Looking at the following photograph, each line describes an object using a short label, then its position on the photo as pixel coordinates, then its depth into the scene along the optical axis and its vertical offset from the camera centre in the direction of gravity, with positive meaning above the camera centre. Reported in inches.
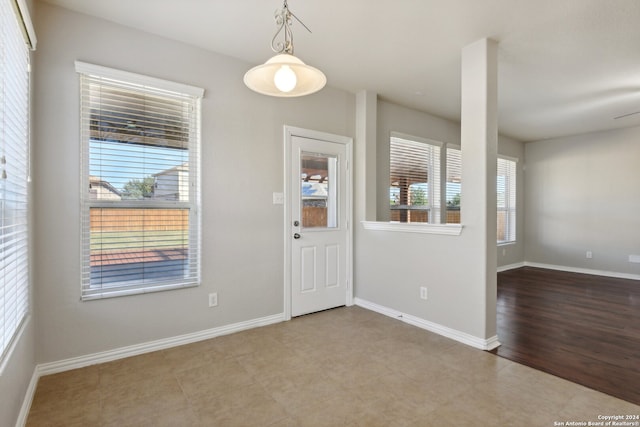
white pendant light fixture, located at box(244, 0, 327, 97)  60.6 +27.5
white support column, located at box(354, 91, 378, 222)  158.9 +27.8
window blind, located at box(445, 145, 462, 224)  213.8 +18.4
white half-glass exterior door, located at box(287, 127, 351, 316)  142.1 -5.1
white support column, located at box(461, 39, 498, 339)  110.3 +15.2
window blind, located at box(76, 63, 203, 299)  99.7 +9.7
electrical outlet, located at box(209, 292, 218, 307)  121.0 -32.1
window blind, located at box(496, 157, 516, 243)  261.0 +10.2
